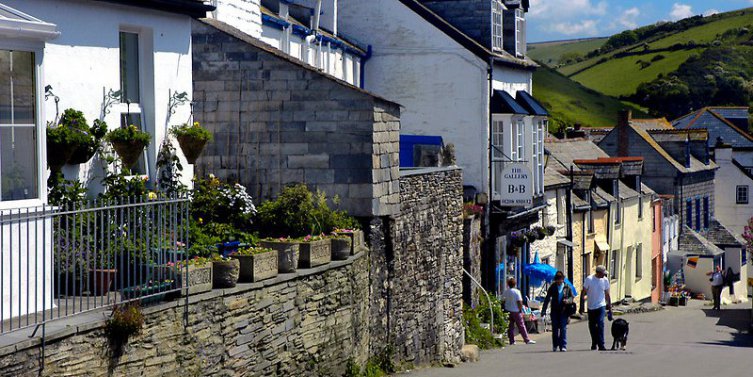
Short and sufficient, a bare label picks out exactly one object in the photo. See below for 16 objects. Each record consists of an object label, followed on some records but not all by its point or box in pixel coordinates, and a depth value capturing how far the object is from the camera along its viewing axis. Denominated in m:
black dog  23.25
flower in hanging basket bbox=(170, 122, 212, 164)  16.62
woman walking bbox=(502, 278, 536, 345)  26.25
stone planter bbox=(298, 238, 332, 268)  15.91
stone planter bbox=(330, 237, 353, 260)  16.89
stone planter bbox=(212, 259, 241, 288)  13.42
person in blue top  22.77
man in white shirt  22.56
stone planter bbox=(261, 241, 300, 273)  15.20
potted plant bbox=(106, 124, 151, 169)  14.91
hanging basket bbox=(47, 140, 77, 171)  13.52
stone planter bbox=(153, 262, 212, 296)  12.55
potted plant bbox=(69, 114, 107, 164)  13.95
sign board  29.62
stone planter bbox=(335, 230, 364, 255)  17.44
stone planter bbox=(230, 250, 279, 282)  14.10
